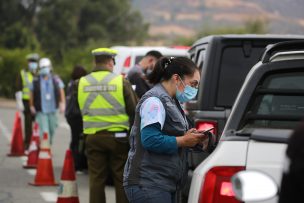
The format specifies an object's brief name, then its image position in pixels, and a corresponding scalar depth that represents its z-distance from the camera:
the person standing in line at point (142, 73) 11.31
